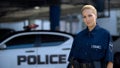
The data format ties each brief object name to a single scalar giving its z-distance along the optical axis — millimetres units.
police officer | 4297
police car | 10711
